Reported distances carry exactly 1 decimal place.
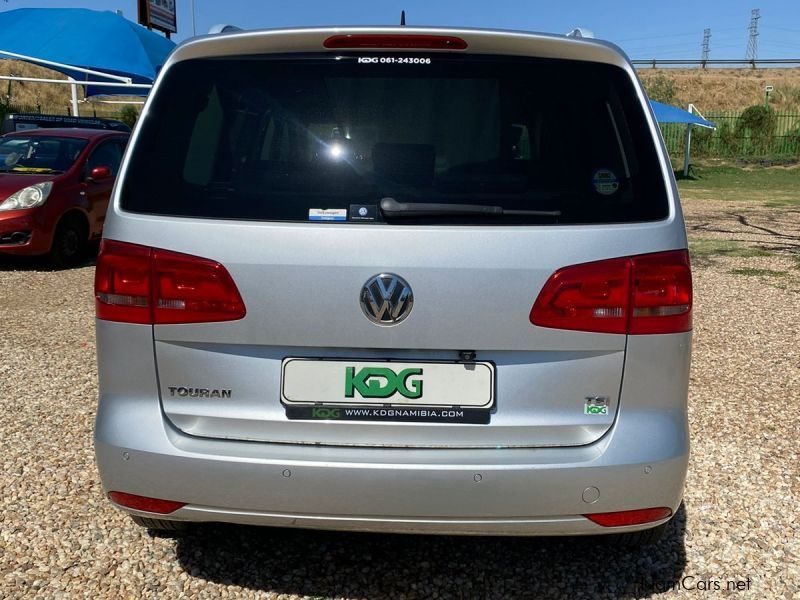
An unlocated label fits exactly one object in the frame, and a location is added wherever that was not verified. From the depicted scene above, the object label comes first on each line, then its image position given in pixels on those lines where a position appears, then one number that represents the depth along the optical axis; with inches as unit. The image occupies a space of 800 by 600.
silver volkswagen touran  87.8
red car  354.0
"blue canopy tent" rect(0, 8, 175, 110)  732.7
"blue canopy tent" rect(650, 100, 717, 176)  1088.2
